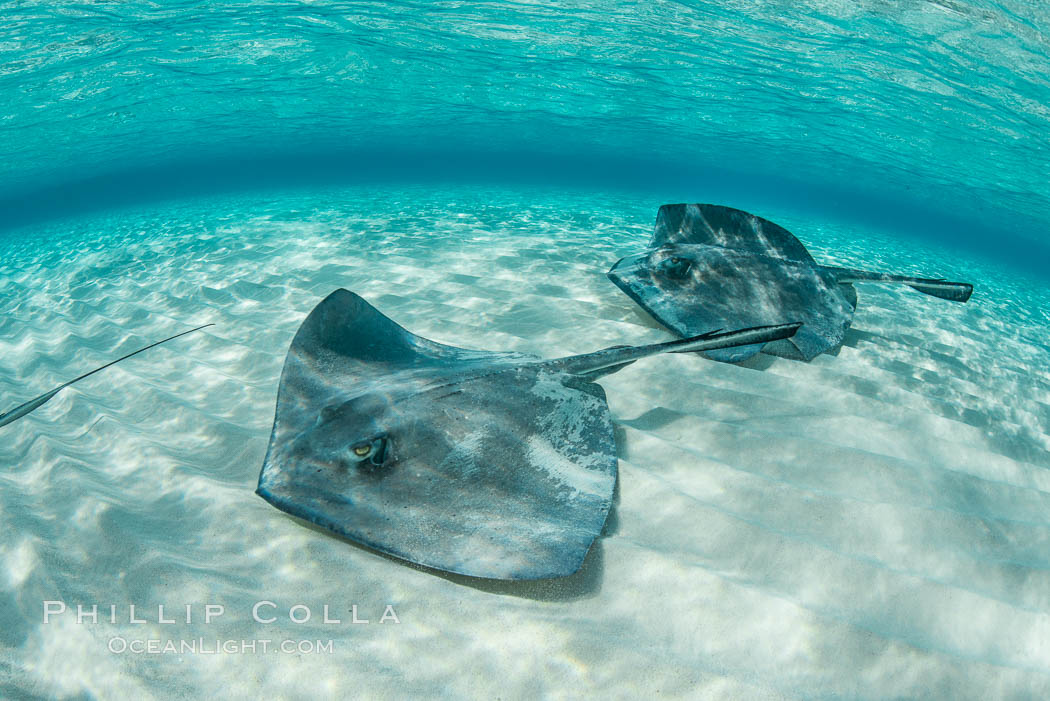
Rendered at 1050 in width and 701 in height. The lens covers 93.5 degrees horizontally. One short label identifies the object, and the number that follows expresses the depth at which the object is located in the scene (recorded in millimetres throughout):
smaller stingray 4246
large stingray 1940
